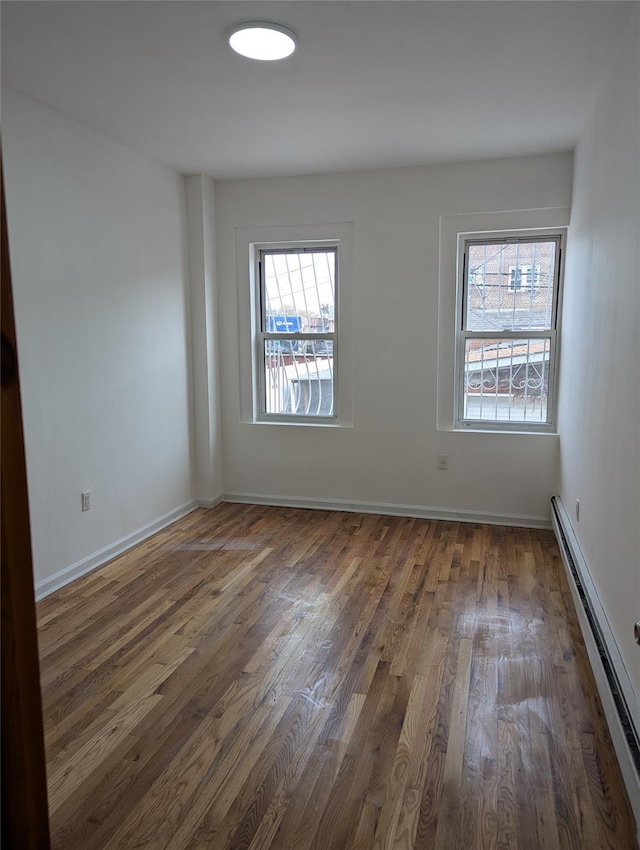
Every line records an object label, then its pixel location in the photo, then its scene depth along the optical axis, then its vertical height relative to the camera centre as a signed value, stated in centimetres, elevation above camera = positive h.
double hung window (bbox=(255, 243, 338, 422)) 468 +9
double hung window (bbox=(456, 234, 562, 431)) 424 +9
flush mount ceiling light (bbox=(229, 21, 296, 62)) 232 +123
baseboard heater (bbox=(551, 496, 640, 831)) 177 -121
